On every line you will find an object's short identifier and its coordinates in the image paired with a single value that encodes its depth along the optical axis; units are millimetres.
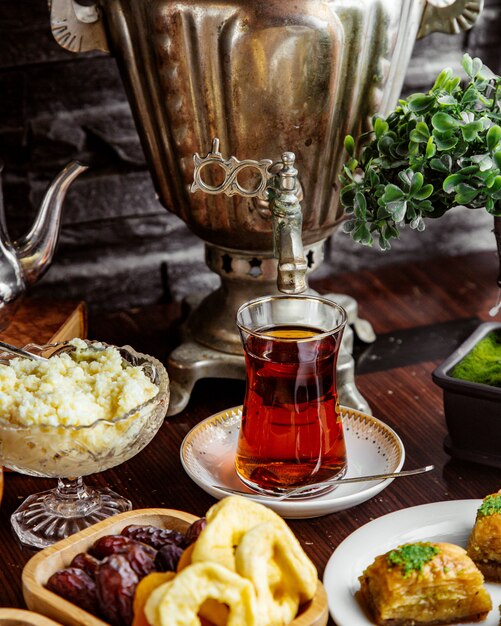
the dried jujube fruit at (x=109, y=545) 600
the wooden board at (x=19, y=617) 570
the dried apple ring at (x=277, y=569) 561
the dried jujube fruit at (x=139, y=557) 582
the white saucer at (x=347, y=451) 673
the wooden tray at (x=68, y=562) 566
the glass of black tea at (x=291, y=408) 675
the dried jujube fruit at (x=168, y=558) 587
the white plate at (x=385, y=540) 603
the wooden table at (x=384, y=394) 695
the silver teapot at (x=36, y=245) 765
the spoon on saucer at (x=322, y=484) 676
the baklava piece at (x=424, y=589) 593
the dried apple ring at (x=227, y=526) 564
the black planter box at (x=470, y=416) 709
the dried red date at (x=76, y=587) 577
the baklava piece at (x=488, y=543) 629
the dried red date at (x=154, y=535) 607
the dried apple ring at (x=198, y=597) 544
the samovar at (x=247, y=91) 719
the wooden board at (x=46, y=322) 789
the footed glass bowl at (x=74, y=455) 635
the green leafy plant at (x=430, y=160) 687
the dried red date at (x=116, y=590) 567
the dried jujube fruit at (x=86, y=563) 592
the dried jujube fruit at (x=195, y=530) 597
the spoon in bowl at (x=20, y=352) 688
